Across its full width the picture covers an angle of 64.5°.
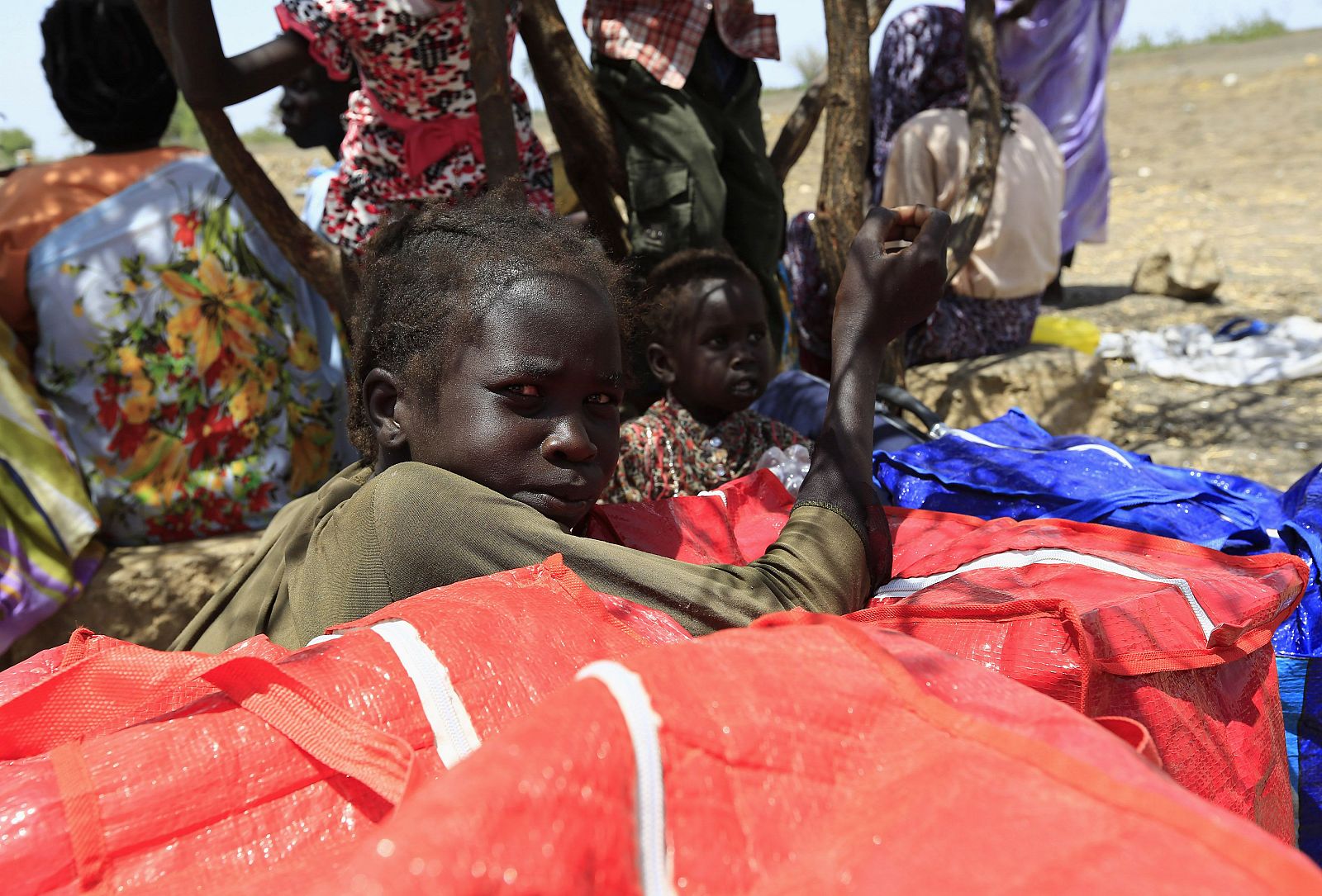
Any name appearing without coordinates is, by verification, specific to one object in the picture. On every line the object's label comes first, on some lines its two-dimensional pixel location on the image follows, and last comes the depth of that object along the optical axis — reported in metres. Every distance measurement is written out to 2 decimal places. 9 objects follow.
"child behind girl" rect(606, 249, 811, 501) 3.00
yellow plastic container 5.91
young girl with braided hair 1.45
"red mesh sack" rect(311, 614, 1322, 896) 0.72
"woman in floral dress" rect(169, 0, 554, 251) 2.64
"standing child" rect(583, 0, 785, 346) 3.18
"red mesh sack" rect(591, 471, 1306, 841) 1.42
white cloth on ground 5.88
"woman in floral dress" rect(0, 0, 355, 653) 3.16
